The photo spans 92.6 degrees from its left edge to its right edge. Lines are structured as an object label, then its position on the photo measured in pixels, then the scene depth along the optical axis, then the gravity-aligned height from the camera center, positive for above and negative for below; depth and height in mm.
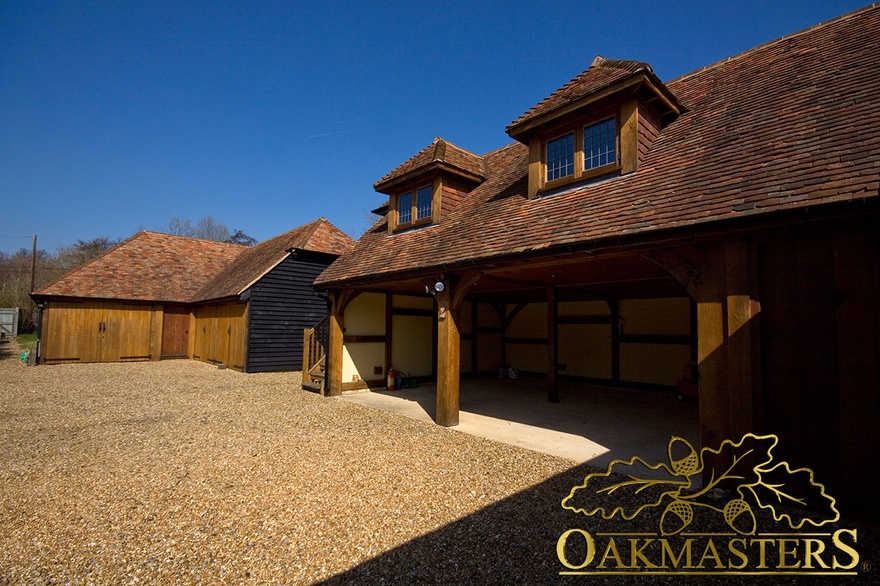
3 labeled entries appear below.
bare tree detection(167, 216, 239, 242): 50969 +9676
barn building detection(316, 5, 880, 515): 3906 +1038
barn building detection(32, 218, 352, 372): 15922 +258
